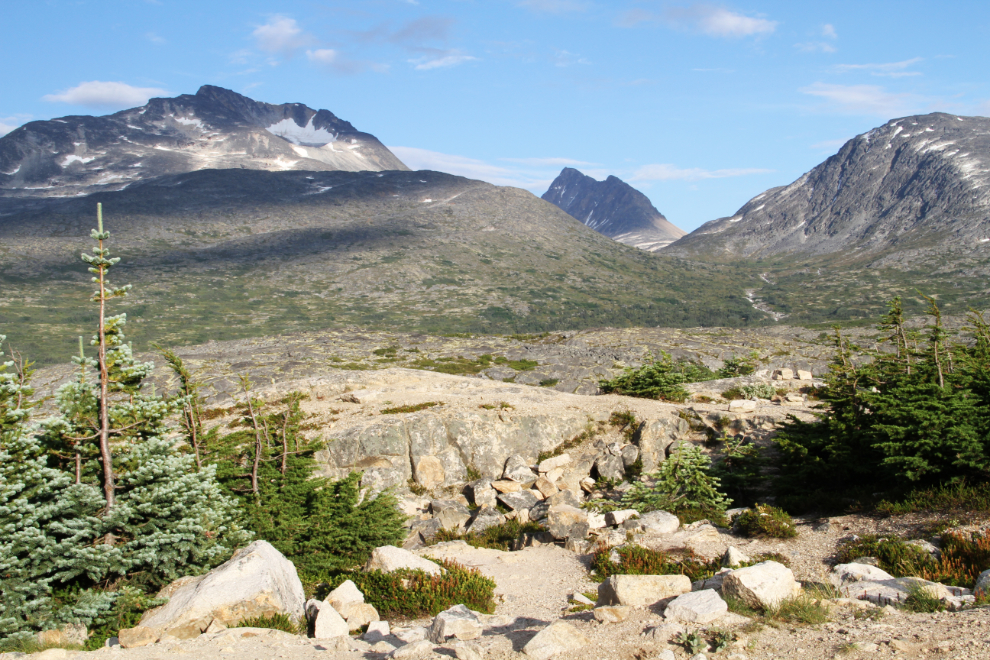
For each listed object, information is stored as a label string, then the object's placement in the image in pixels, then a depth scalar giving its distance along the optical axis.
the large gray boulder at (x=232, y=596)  10.39
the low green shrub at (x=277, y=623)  10.59
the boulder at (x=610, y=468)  22.34
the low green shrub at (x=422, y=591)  12.03
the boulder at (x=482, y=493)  20.67
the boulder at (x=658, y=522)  16.42
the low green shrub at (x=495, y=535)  17.55
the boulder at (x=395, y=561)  13.15
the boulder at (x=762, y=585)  9.39
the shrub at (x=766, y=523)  15.16
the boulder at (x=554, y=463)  22.55
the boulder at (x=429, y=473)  21.95
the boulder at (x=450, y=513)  18.95
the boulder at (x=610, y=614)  9.55
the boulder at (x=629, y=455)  22.69
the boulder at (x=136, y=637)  9.80
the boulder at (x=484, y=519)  18.55
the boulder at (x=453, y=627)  9.54
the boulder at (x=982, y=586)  9.23
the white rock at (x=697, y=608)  9.13
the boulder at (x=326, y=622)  10.48
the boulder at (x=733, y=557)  12.75
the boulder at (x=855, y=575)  11.11
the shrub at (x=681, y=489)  18.30
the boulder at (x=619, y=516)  17.69
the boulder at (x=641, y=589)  10.42
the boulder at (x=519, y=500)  19.97
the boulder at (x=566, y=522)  16.62
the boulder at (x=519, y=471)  21.92
